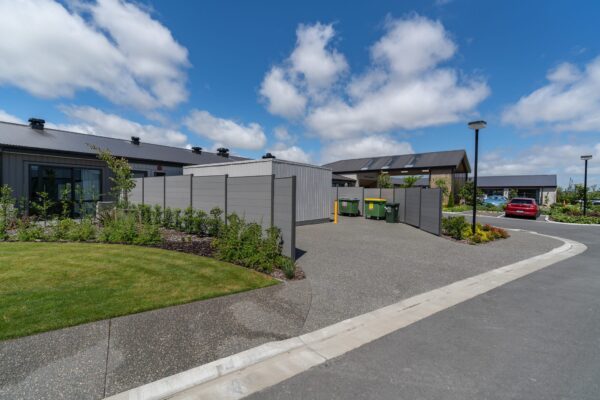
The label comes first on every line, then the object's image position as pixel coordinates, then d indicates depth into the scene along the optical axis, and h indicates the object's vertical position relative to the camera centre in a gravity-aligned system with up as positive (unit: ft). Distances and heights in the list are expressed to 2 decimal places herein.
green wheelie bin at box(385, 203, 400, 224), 53.26 -3.67
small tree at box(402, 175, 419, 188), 92.07 +4.82
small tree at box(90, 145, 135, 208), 32.91 +1.82
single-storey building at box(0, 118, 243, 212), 41.50 +5.08
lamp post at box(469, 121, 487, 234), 34.86 +9.04
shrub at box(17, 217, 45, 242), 26.99 -4.50
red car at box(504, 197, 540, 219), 68.90 -2.92
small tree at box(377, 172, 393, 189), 94.43 +4.75
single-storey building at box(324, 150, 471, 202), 106.85 +12.46
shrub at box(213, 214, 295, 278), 20.39 -4.61
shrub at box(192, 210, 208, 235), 31.19 -3.76
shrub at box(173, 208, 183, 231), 34.54 -3.78
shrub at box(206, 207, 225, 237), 29.13 -3.39
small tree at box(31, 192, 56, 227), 43.05 -2.26
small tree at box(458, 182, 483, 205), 102.47 +1.13
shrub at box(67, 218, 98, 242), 27.84 -4.60
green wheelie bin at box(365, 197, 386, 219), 56.44 -2.93
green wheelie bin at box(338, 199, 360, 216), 62.03 -2.95
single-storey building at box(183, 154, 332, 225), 41.75 +2.99
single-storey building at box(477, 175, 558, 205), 141.18 +6.18
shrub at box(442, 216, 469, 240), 37.06 -4.48
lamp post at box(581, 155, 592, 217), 64.69 +9.53
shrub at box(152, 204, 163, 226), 36.64 -3.40
